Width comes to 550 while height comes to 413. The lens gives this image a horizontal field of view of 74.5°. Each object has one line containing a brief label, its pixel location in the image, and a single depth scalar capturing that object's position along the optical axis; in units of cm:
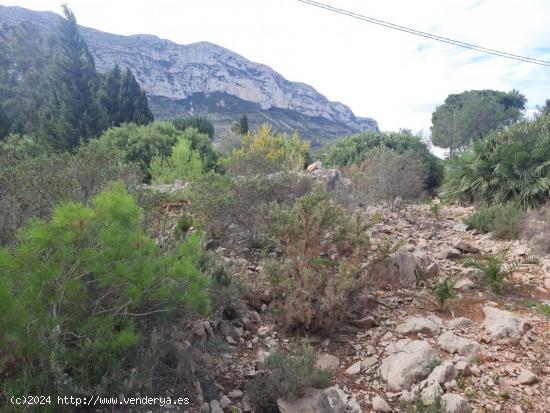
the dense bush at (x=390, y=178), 950
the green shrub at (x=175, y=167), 1078
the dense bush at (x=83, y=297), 193
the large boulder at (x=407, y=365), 267
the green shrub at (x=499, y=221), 641
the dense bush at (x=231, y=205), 516
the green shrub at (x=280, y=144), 1749
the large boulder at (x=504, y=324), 326
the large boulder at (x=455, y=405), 231
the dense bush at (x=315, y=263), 325
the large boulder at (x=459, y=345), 297
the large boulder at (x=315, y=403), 234
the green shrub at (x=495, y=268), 427
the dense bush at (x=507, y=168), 805
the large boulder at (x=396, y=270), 403
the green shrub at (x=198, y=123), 2780
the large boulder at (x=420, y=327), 333
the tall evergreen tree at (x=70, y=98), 2008
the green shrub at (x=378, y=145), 1783
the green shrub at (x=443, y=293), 378
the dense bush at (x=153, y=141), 1420
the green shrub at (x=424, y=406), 224
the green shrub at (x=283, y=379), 240
